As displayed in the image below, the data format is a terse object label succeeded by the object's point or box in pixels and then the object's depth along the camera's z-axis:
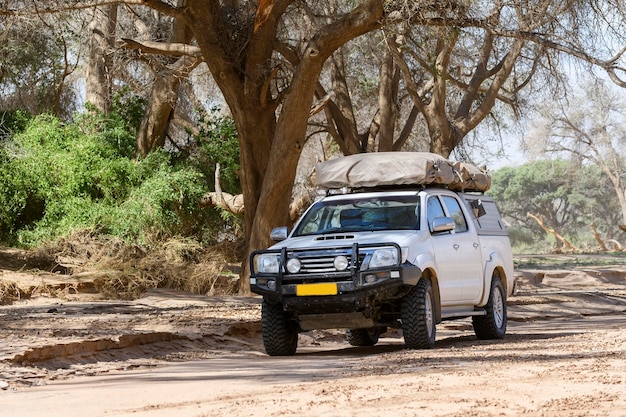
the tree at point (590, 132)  58.97
